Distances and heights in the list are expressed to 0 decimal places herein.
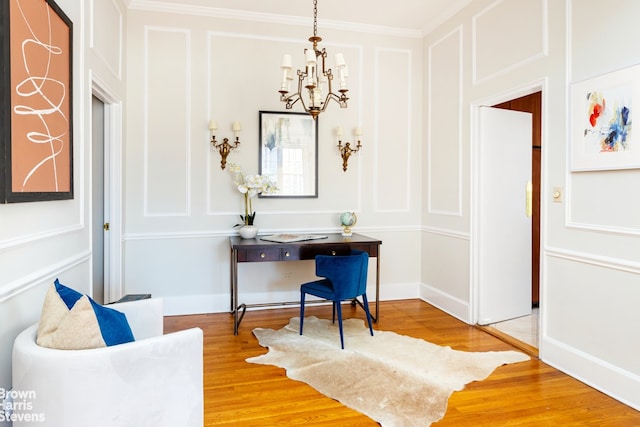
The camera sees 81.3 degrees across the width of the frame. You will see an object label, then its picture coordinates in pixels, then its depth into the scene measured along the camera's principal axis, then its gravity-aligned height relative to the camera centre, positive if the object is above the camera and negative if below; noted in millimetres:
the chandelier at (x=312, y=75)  2519 +971
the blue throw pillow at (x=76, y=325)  1321 -427
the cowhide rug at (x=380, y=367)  2178 -1127
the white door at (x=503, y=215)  3549 -58
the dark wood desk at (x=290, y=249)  3314 -372
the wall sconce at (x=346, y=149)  4102 +674
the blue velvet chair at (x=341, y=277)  3021 -554
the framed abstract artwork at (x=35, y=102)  1489 +496
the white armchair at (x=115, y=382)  1242 -610
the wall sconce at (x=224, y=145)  3757 +658
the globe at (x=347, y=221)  3922 -125
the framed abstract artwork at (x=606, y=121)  2168 +547
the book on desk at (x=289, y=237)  3500 -277
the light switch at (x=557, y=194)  2645 +106
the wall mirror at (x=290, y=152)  3930 +612
